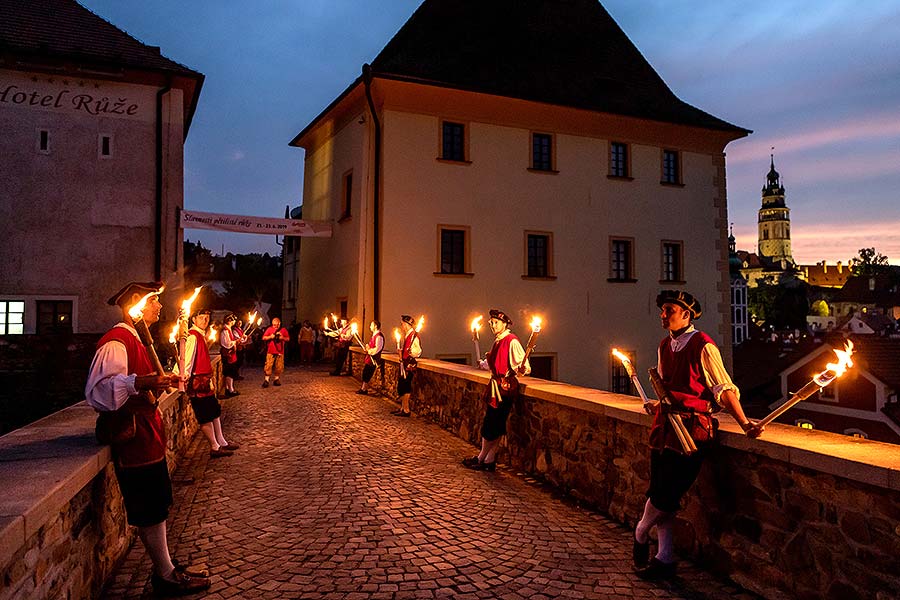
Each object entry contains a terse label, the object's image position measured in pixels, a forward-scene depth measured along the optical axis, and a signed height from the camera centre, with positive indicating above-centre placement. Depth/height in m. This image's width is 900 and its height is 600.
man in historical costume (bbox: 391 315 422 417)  11.25 -0.92
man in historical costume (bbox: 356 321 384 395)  13.92 -0.96
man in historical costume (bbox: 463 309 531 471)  7.30 -0.92
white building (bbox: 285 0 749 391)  18.33 +4.21
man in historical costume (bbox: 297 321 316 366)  22.14 -1.01
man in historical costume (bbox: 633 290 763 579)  4.16 -0.70
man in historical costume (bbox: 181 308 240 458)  8.02 -1.06
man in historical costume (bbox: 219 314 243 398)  12.99 -0.77
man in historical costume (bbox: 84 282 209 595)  3.78 -0.76
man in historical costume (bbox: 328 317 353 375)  17.54 -1.04
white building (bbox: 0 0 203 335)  16.41 +4.21
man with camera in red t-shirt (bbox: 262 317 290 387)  15.35 -0.92
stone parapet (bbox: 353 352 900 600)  3.36 -1.28
